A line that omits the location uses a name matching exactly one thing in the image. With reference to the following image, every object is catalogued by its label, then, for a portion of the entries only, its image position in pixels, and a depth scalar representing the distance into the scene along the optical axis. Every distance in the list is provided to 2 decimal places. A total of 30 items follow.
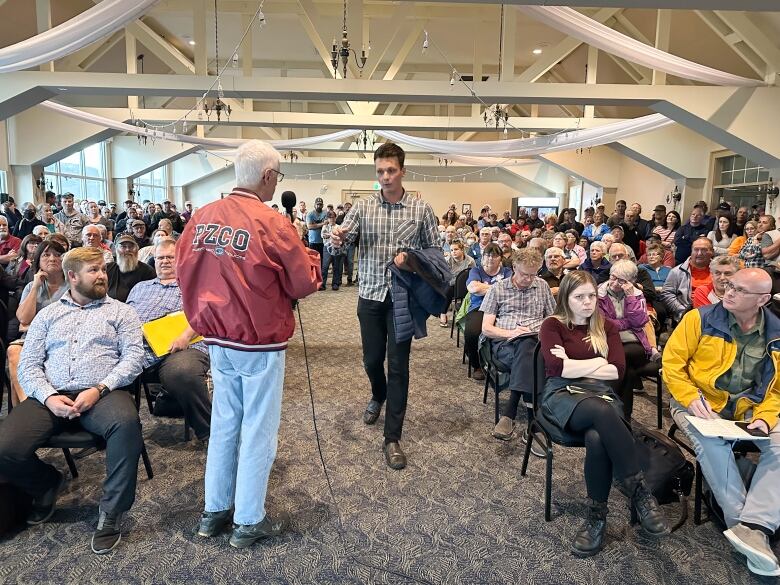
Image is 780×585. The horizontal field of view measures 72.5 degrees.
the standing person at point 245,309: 1.75
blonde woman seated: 2.01
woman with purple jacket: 3.19
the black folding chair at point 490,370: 3.08
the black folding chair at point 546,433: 2.14
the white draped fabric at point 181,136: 7.92
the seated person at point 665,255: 4.76
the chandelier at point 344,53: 4.64
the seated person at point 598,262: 4.58
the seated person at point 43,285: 3.02
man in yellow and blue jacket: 1.96
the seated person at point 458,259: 5.54
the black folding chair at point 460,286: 4.88
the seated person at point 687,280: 3.97
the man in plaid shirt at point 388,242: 2.56
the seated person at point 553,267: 4.06
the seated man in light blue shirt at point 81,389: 1.99
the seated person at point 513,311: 3.02
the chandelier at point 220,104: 6.48
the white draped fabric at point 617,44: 4.51
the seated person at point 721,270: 3.05
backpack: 2.23
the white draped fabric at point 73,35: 4.01
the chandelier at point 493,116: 6.95
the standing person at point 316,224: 9.01
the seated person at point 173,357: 2.60
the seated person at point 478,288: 3.82
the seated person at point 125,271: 3.46
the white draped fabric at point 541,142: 6.92
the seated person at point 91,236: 4.29
